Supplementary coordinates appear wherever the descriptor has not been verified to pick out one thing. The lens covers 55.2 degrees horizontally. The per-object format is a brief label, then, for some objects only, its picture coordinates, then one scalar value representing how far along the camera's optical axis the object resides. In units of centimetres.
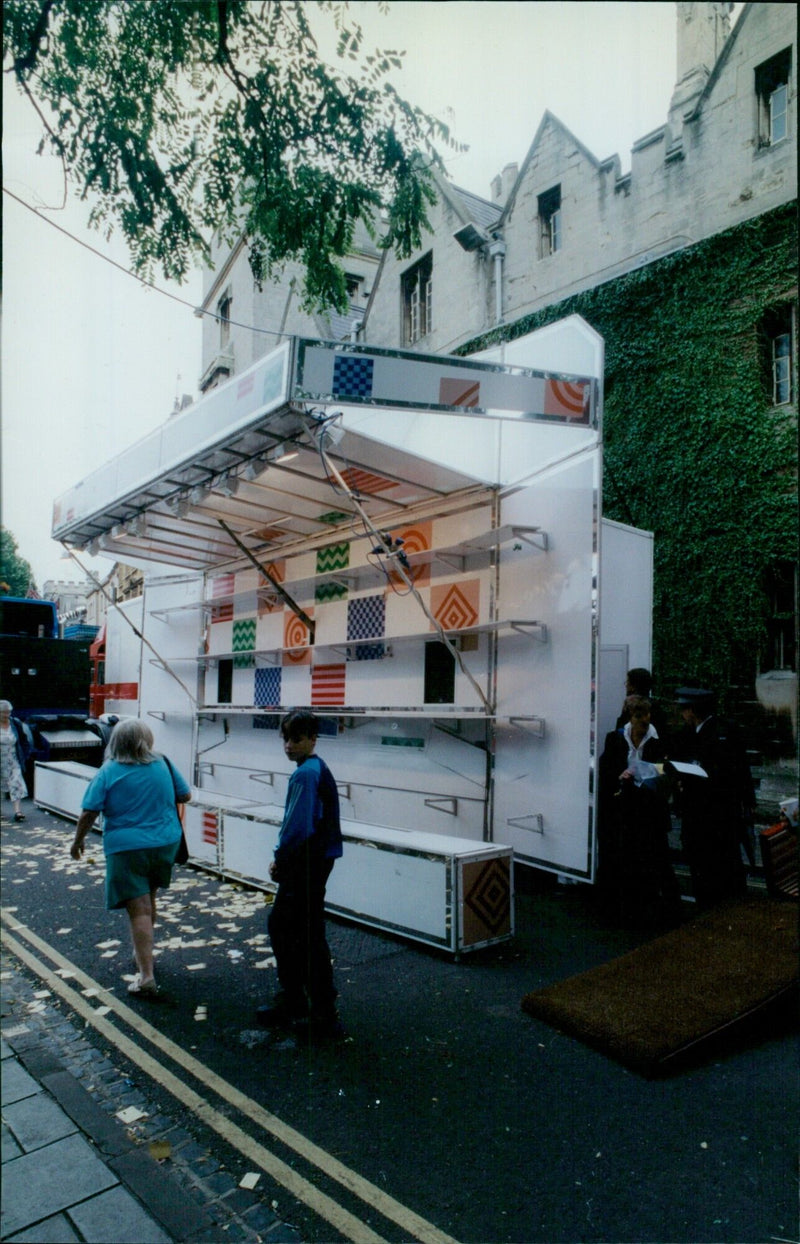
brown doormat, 409
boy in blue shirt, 445
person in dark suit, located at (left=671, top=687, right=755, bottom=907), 624
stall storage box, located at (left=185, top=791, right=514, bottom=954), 554
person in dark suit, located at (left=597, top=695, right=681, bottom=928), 617
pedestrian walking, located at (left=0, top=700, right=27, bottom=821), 1060
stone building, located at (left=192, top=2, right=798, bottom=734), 1314
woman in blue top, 493
